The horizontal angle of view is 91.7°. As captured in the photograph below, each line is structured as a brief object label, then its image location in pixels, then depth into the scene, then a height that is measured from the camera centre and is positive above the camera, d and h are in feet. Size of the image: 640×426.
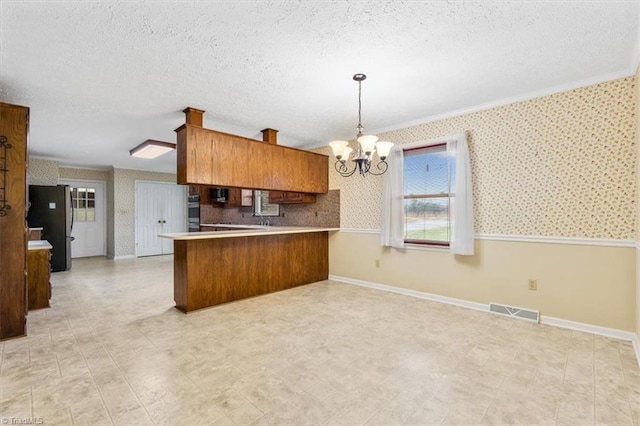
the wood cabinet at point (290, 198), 18.12 +0.75
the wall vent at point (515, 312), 10.63 -3.61
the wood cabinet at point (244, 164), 11.93 +2.09
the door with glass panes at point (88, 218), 25.20 -0.70
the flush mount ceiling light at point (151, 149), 16.83 +3.51
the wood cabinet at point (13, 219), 9.03 -0.27
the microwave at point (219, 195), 24.34 +1.22
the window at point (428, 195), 13.05 +0.67
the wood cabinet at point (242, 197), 23.02 +0.96
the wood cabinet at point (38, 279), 12.09 -2.73
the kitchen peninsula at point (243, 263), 11.96 -2.39
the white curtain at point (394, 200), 14.05 +0.46
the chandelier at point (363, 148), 9.09 +1.90
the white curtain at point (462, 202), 11.87 +0.31
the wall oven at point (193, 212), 26.66 -0.20
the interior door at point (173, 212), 28.24 -0.20
